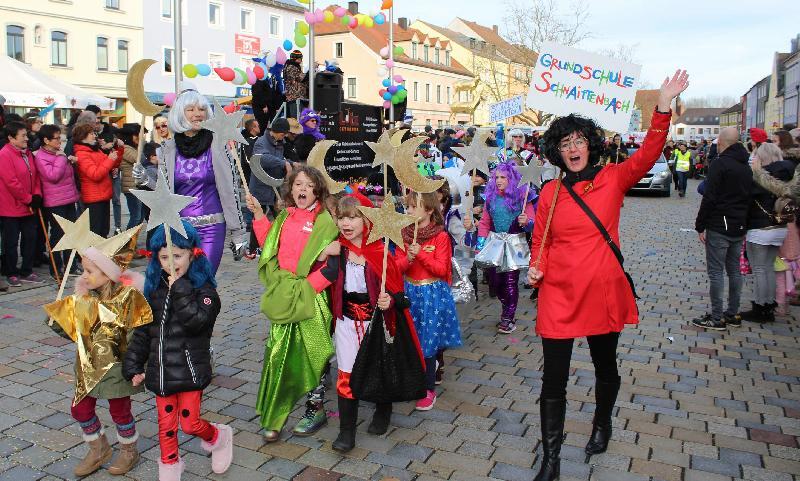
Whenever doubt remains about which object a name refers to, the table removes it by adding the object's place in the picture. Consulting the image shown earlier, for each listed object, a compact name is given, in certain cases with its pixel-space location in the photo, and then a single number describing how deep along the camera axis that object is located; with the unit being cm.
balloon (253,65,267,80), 954
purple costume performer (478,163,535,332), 664
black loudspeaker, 966
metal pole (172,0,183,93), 829
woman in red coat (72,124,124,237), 861
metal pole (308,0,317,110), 933
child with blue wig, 345
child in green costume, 405
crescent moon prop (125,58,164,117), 512
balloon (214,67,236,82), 917
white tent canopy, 1269
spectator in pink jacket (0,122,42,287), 791
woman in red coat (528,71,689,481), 358
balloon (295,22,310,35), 991
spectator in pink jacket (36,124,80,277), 822
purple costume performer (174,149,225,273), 484
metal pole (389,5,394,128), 1251
